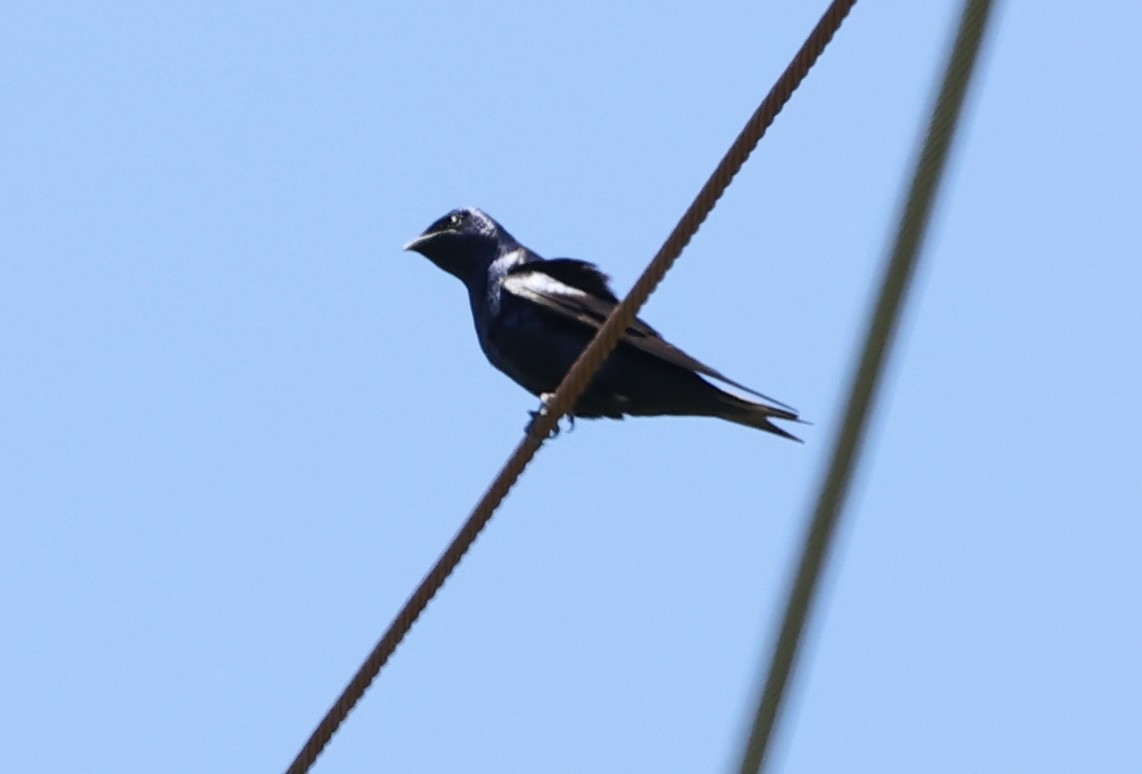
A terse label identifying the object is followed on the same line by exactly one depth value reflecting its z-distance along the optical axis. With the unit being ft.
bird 44.09
